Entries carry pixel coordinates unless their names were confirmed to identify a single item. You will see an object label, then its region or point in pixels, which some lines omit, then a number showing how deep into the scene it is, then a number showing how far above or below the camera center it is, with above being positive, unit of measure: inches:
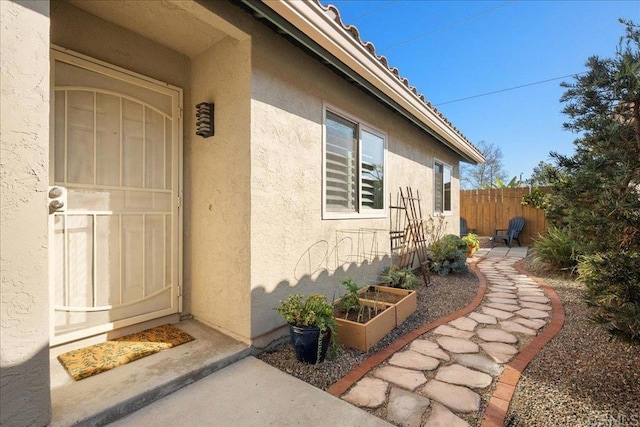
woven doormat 96.5 -48.2
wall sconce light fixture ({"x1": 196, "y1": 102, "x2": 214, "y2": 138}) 128.7 +42.1
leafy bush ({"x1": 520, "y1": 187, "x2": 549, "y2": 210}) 427.5 +23.9
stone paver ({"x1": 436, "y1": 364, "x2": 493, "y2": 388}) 99.3 -55.6
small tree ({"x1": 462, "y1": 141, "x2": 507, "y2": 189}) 964.0 +144.5
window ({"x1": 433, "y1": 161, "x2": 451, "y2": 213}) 316.4 +30.2
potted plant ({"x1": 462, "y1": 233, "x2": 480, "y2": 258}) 345.6 -33.6
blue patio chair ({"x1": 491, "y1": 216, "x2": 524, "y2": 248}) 433.4 -25.2
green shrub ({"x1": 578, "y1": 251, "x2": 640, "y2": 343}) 85.0 -23.8
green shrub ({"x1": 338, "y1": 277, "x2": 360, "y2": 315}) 138.6 -39.9
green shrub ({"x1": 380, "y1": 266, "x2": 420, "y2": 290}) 190.7 -41.4
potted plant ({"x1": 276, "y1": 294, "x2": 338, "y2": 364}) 107.3 -40.3
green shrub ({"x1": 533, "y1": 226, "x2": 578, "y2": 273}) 252.2 -32.7
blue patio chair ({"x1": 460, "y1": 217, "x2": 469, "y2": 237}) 471.8 -19.4
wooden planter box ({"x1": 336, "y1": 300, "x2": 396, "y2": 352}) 121.3 -48.7
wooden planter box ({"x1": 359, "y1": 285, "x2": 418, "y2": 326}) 148.8 -45.5
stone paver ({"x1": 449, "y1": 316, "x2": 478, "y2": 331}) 146.8 -54.8
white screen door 107.0 +7.3
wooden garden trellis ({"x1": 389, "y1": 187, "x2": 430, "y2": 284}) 226.9 -11.9
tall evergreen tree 89.7 +11.0
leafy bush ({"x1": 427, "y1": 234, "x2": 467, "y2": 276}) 256.5 -37.5
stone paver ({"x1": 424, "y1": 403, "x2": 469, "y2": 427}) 80.6 -56.2
